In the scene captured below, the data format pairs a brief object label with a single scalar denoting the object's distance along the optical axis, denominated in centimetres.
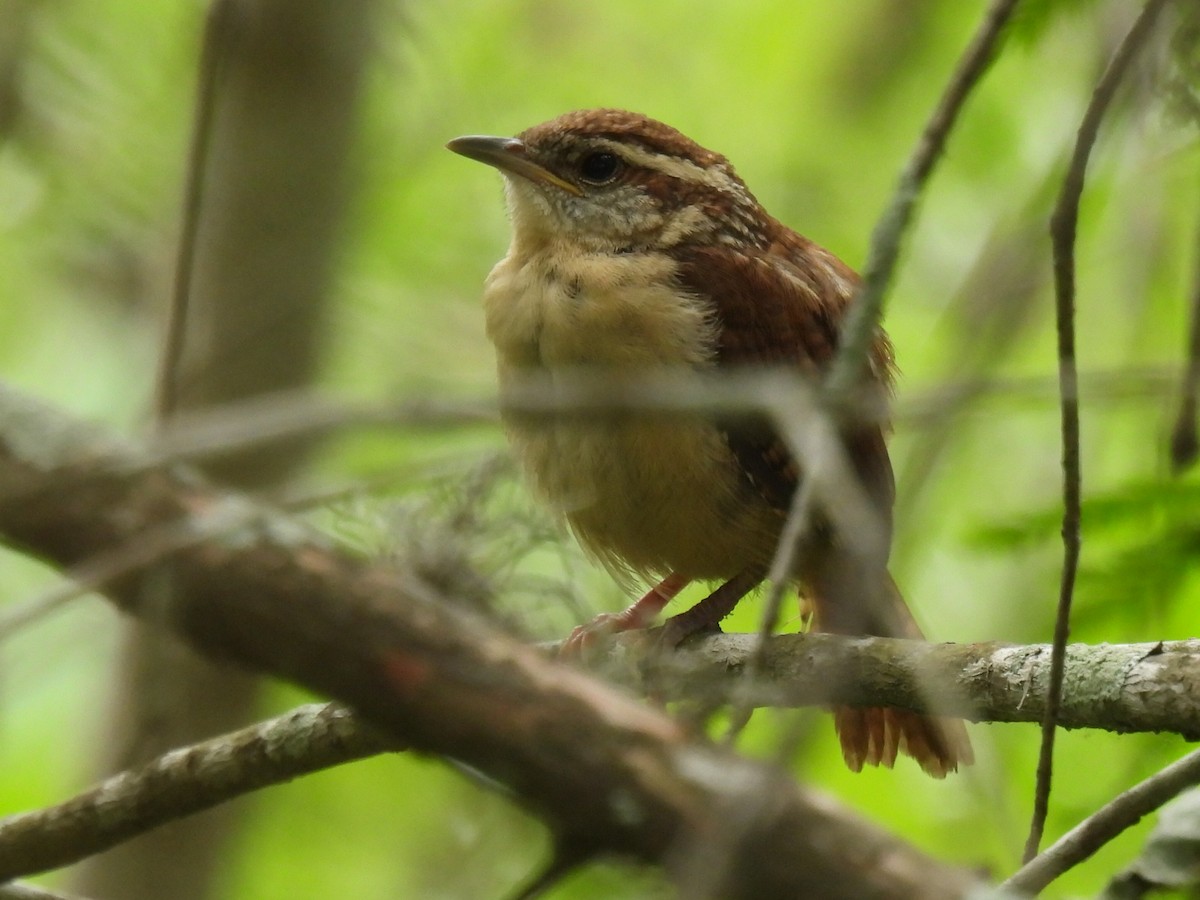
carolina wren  782
